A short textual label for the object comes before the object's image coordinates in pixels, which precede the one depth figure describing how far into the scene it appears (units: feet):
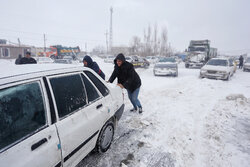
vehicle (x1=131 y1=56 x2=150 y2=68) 56.03
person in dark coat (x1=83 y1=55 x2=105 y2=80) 14.79
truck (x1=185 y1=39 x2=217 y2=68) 57.11
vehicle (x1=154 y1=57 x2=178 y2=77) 36.78
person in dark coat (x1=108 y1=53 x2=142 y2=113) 11.69
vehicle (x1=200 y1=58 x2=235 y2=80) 30.71
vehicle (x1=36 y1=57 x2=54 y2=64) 57.60
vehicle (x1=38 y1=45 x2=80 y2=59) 90.18
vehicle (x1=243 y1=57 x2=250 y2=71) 49.36
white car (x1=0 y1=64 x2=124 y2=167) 3.78
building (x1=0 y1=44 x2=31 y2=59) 115.92
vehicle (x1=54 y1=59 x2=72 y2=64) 49.11
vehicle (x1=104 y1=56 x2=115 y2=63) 94.29
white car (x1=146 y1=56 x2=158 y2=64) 93.19
